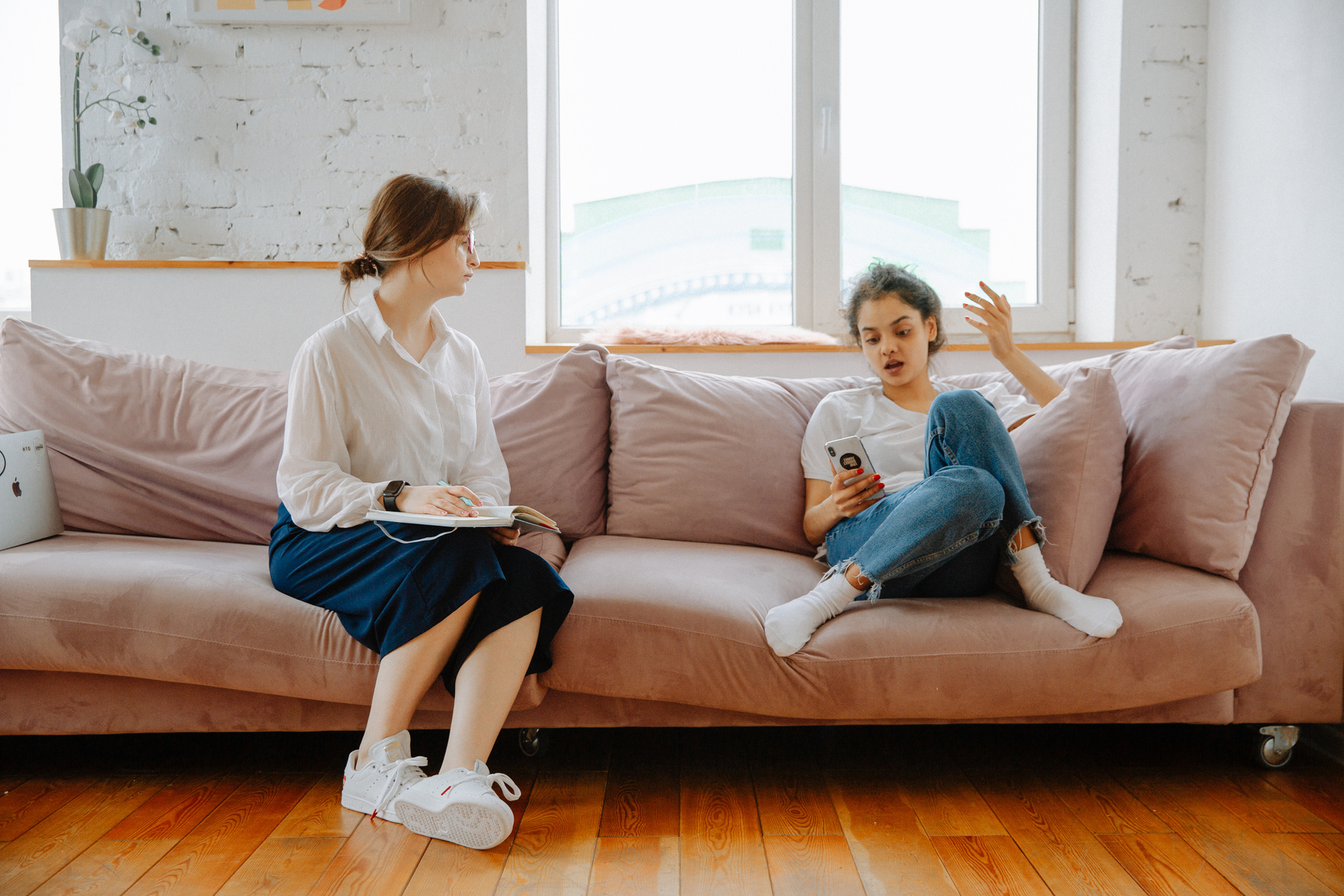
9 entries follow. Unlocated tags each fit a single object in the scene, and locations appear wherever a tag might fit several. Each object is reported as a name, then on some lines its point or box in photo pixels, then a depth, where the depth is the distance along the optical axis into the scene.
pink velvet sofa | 1.47
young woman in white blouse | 1.41
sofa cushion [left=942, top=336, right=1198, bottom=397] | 1.94
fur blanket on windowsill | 2.73
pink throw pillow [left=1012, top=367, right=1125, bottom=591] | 1.59
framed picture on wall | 2.74
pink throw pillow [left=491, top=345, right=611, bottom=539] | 1.97
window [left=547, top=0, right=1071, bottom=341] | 3.09
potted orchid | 2.61
